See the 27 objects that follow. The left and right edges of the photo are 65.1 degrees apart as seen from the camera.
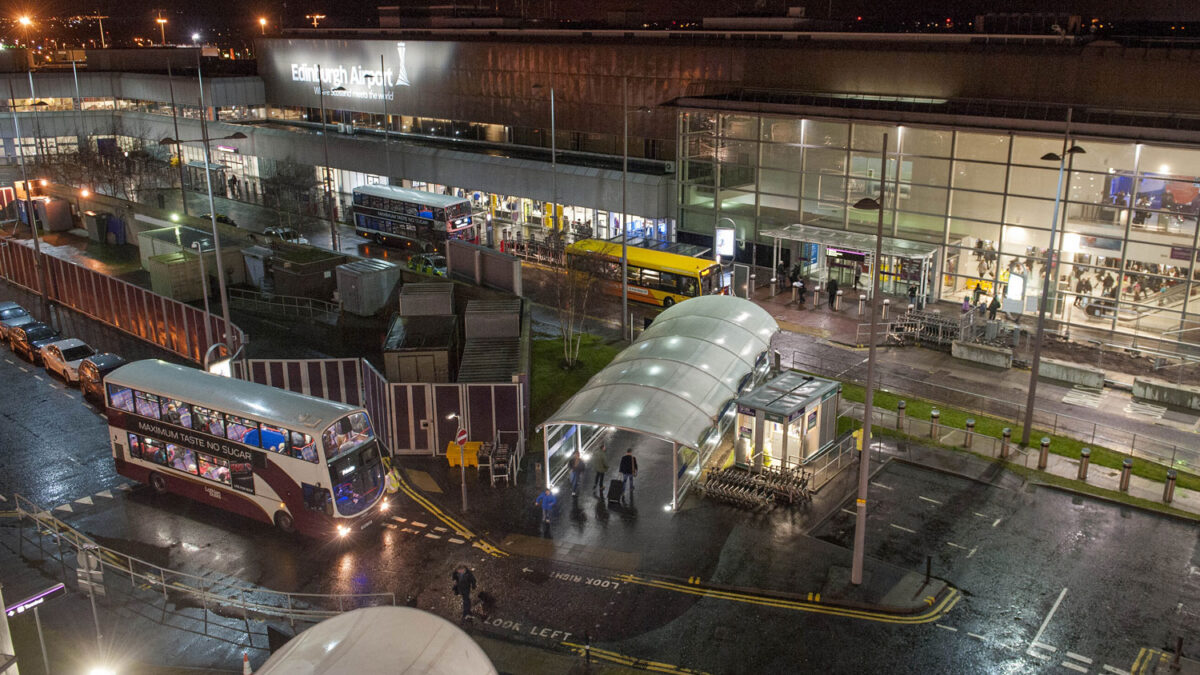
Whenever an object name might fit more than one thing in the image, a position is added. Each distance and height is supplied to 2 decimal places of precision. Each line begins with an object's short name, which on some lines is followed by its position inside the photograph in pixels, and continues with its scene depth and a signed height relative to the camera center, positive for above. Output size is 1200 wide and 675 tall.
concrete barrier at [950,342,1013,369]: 34.44 -10.15
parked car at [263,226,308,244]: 53.30 -8.69
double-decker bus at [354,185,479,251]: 51.50 -7.71
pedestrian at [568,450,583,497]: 25.17 -10.27
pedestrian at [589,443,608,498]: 25.30 -10.23
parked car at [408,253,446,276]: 44.72 -8.81
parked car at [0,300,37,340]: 37.69 -9.39
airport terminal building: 36.34 -3.68
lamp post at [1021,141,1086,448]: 26.72 -7.90
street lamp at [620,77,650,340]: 37.31 -8.42
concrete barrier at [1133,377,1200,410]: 30.83 -10.33
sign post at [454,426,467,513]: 24.67 -9.65
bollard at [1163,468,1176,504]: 24.03 -10.42
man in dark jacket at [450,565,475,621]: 19.66 -10.31
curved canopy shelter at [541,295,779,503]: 24.28 -8.37
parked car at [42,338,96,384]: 33.62 -9.75
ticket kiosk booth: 25.32 -9.28
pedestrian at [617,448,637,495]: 24.90 -10.07
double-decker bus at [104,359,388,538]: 22.30 -8.88
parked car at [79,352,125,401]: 31.92 -9.71
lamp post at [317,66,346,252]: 51.09 -8.27
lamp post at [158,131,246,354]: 29.72 -6.97
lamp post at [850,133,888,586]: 19.52 -8.06
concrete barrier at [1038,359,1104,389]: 32.59 -10.27
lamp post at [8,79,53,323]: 42.09 -8.27
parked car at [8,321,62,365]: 35.94 -9.71
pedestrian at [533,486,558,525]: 24.16 -10.63
